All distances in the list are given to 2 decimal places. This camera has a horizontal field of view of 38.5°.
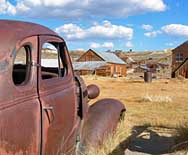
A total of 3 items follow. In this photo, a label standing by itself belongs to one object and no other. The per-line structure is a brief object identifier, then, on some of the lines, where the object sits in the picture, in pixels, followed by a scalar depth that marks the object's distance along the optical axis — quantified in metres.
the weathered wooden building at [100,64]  43.70
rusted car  2.28
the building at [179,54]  38.51
